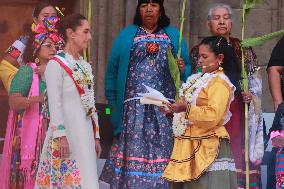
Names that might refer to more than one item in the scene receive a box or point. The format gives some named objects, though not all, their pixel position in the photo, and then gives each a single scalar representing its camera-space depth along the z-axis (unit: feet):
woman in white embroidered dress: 44.09
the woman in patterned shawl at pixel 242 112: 51.46
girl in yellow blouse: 45.23
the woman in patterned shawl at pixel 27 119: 49.03
